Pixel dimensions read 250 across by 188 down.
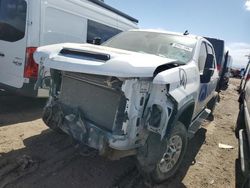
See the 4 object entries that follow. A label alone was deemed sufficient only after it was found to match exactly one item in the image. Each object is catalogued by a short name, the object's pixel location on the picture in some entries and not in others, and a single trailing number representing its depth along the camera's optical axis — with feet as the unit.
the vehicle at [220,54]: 24.26
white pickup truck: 6.95
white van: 11.67
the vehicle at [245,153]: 7.51
